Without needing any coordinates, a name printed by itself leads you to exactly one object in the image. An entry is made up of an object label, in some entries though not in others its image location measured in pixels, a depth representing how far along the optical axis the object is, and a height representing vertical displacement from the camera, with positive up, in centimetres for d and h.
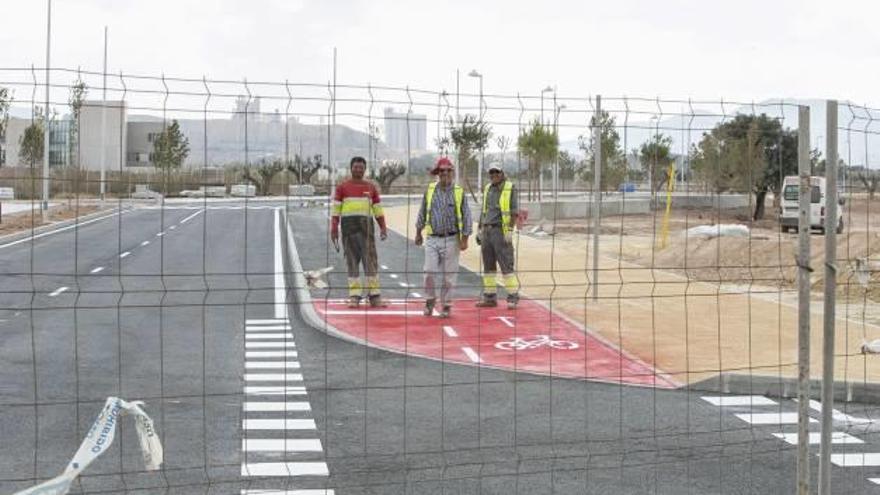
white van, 2868 +3
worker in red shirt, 1402 -22
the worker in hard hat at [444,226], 1352 -21
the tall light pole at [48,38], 3337 +543
